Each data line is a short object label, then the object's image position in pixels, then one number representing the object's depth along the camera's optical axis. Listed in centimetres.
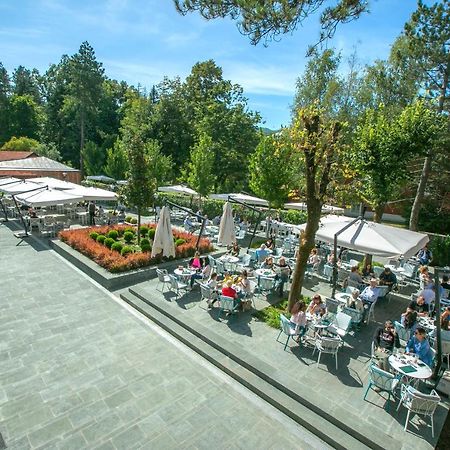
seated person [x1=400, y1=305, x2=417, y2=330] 860
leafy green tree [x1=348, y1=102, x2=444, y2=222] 1295
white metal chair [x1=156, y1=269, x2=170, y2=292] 1113
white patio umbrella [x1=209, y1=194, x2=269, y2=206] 2036
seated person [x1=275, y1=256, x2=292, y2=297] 1151
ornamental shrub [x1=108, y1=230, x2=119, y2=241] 1603
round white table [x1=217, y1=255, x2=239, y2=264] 1337
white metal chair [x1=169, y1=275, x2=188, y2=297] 1084
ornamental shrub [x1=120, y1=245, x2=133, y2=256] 1382
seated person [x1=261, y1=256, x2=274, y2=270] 1225
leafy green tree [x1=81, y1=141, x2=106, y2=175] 4459
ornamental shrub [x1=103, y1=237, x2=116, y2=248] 1477
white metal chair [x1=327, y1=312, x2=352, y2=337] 838
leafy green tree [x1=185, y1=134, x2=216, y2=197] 2491
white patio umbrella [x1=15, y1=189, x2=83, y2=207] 1590
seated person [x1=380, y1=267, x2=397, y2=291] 1178
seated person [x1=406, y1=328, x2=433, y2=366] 717
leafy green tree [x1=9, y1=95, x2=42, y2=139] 5894
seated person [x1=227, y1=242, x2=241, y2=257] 1466
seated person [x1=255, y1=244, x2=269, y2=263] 1431
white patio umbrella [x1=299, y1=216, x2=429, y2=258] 942
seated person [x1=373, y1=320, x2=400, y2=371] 787
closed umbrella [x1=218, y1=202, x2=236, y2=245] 1450
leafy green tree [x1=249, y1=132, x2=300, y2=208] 1906
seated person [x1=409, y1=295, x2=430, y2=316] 984
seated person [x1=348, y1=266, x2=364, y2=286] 1167
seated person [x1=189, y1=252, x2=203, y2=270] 1240
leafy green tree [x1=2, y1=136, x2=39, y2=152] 5094
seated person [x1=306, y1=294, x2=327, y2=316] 891
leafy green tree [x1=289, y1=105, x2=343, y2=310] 881
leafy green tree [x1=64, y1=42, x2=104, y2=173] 4488
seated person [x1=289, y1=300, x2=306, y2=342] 822
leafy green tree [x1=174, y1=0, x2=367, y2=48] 831
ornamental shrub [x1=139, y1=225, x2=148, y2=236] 1731
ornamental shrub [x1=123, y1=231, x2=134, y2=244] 1609
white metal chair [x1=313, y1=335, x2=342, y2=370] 742
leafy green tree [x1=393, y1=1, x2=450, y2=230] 1593
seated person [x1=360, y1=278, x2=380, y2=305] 1008
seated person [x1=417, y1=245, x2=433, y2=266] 1492
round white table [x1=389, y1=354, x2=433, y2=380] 647
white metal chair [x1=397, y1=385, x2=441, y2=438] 566
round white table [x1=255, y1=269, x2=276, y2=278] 1132
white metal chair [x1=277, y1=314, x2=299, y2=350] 808
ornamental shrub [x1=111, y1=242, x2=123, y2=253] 1426
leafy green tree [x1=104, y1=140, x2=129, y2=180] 3591
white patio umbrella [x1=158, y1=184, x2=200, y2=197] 2350
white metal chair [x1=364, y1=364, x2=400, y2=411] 626
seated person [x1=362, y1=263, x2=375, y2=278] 1276
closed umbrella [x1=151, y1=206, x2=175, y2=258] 1256
